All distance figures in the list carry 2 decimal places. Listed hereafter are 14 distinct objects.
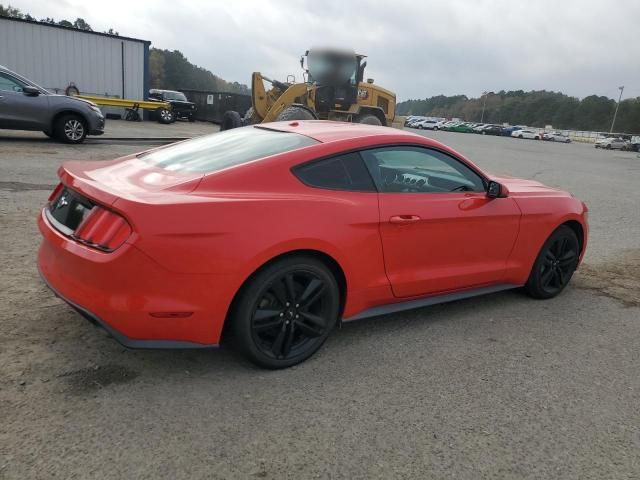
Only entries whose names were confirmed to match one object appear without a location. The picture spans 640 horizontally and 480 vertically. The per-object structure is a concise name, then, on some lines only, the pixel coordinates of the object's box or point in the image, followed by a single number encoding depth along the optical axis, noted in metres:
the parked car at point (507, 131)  72.46
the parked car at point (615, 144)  53.25
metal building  21.59
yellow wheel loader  15.88
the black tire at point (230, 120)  14.79
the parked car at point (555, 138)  68.19
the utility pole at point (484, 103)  132.75
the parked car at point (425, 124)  70.88
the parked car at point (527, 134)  68.69
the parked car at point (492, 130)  72.29
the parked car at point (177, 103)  28.94
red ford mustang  2.67
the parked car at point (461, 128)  73.81
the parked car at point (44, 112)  11.58
